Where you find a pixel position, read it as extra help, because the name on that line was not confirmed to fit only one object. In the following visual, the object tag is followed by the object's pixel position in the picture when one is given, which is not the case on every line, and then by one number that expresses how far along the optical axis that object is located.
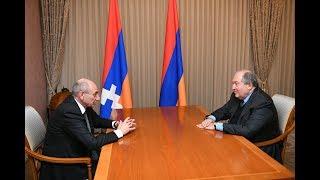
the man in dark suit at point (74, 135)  2.24
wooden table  1.59
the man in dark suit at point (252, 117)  2.40
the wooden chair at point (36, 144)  2.20
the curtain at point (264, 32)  5.39
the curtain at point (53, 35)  4.83
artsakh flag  3.51
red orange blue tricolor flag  3.83
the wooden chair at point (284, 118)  2.51
